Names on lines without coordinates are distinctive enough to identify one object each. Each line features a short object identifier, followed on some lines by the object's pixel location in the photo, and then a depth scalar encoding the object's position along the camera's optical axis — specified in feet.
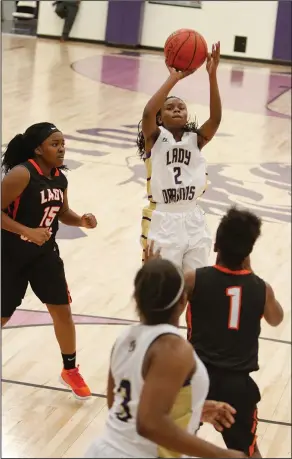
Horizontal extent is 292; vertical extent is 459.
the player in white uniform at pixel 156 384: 13.19
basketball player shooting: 24.45
